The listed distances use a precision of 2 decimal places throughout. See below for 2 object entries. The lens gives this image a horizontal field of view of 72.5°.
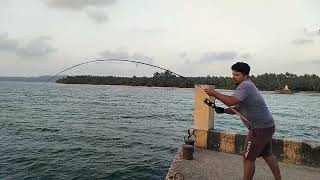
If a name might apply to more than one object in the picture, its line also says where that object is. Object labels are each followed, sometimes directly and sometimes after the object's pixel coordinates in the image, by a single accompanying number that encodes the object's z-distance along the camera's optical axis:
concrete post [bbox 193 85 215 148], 5.29
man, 3.34
